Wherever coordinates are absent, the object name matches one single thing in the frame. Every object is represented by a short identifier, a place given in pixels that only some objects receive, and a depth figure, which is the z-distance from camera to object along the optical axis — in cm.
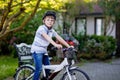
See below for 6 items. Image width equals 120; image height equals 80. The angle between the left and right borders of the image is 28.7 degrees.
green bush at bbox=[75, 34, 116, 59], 1100
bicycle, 486
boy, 507
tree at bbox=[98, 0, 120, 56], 1236
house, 1634
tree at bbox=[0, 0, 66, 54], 698
